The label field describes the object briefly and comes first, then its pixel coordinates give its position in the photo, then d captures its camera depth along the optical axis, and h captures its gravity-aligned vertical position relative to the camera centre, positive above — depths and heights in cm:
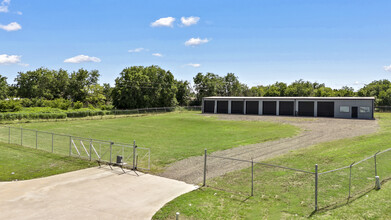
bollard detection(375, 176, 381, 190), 1197 -333
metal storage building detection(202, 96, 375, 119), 4866 -12
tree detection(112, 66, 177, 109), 7419 +398
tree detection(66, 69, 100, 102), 8931 +582
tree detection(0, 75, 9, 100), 8269 +388
